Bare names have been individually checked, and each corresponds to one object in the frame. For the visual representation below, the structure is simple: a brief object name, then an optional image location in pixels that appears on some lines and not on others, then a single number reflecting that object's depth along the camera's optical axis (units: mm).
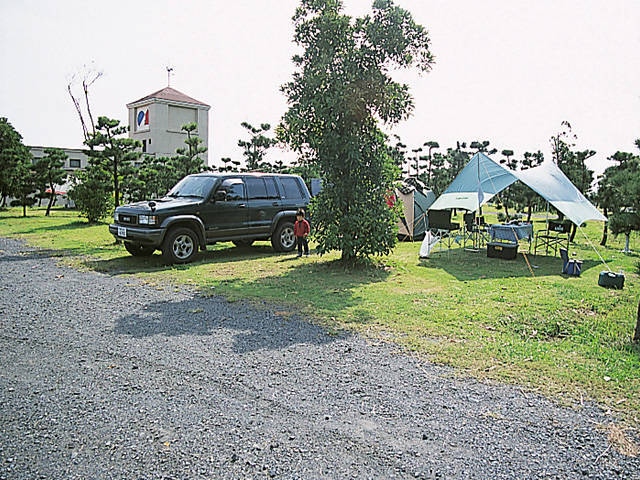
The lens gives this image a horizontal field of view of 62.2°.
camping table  12398
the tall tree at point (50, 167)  27719
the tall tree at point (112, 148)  17422
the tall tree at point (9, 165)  27938
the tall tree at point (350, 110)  9672
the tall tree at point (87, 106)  28172
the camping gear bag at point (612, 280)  8805
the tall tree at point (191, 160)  22953
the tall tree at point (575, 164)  20233
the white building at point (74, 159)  46188
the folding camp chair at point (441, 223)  14203
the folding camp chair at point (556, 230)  12477
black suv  10648
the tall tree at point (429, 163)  33719
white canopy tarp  12148
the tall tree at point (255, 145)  25492
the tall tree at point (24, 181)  27625
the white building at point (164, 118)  42688
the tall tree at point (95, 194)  21734
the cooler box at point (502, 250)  12070
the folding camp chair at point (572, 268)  10117
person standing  11883
